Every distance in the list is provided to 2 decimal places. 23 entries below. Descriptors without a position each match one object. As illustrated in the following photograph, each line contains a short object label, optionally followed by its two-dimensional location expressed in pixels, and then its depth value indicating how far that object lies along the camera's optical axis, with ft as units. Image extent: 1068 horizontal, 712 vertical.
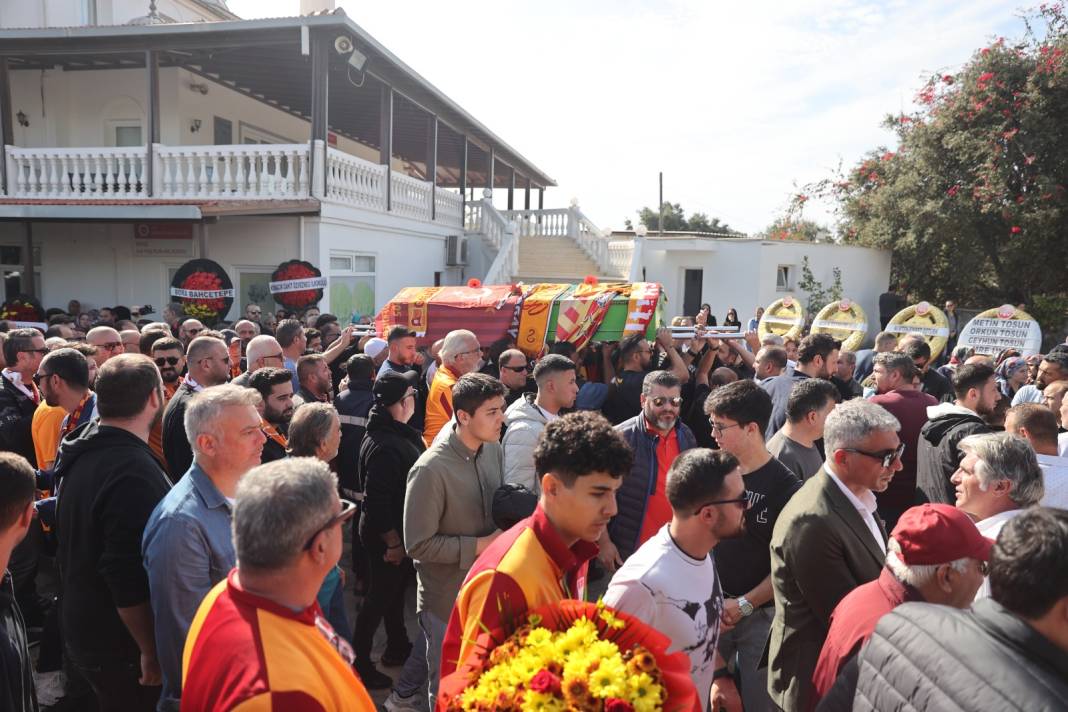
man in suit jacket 8.79
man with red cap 6.88
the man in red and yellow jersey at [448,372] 17.52
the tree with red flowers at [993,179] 55.21
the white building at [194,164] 41.14
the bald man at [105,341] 19.42
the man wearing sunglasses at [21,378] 15.84
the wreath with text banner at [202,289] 34.55
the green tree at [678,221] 172.96
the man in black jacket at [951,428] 13.46
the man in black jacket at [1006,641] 5.06
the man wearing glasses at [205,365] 15.10
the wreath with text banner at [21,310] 36.27
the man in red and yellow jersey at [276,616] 5.13
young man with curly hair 6.52
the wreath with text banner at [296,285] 37.22
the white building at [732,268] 64.39
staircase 61.77
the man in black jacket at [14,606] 6.41
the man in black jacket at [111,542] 8.86
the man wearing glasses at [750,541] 10.87
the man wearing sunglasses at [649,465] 13.30
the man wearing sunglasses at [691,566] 7.72
